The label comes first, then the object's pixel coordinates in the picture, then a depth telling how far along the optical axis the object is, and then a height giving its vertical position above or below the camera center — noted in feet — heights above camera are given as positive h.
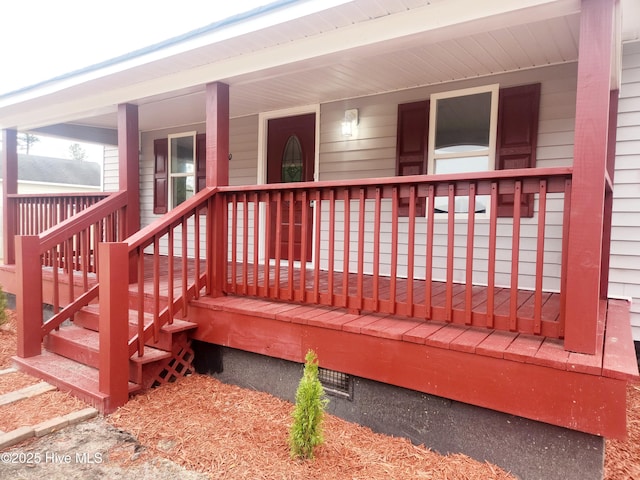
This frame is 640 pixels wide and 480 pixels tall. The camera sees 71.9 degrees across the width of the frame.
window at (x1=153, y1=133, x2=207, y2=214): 20.86 +2.47
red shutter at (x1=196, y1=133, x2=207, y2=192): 20.71 +2.85
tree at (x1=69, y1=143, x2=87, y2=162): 144.05 +21.02
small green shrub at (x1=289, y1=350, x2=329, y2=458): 7.15 -3.20
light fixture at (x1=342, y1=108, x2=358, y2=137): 16.05 +3.67
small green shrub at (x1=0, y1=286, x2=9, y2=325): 14.65 -3.17
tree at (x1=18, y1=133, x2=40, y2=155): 120.17 +20.27
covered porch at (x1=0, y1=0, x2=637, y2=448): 7.05 -0.62
